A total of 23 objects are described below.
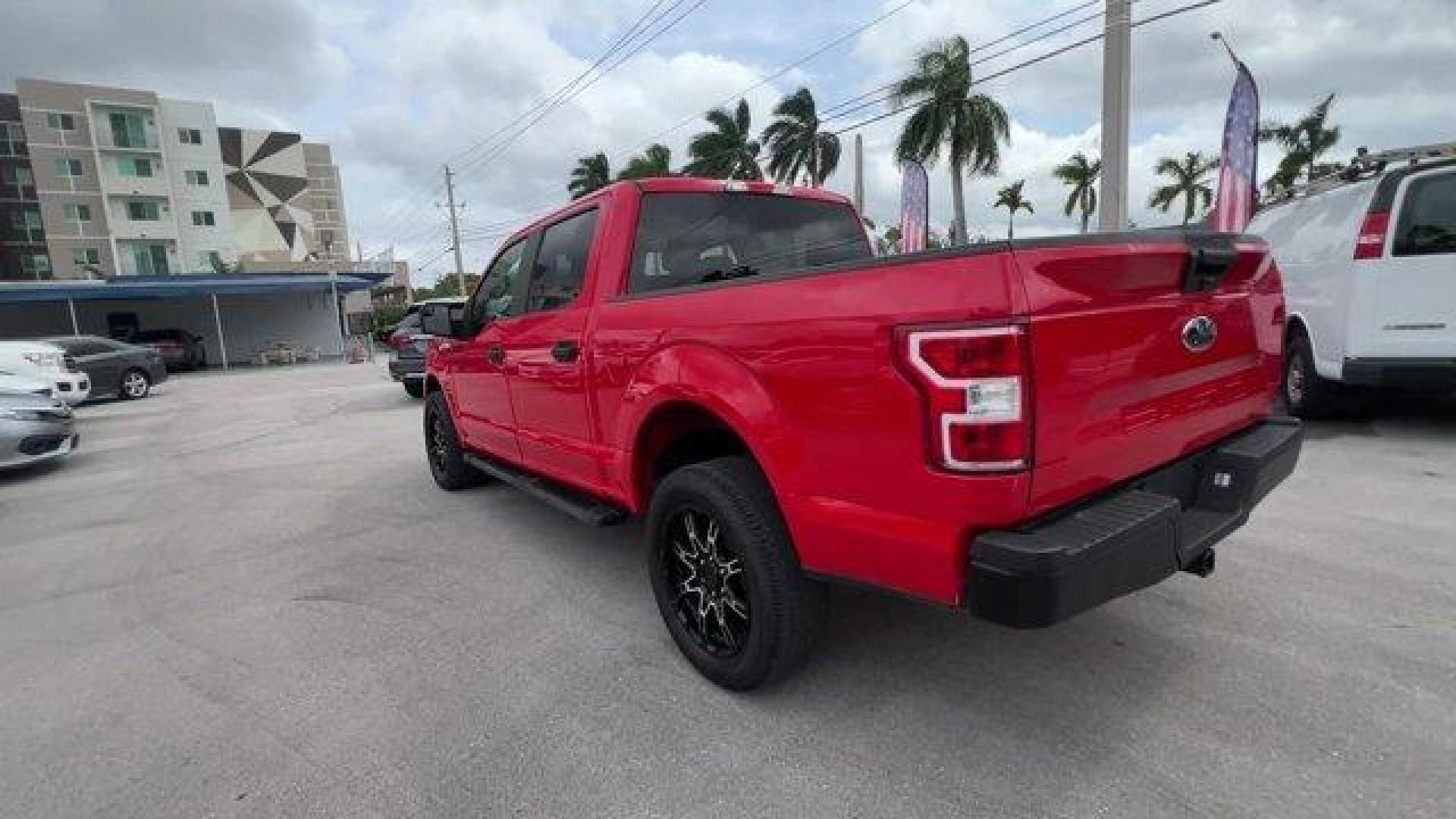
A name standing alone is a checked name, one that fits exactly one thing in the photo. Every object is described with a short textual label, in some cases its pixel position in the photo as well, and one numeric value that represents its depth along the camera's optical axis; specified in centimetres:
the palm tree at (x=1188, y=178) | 4022
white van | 512
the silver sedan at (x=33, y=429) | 754
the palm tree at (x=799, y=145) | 3494
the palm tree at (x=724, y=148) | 3775
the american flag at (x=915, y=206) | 1491
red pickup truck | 184
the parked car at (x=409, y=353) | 1264
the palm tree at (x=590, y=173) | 4372
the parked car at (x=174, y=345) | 2764
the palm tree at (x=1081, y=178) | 4116
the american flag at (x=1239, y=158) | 1048
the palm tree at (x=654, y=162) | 3703
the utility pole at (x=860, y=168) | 2439
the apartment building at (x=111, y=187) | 4238
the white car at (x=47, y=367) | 1309
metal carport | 2736
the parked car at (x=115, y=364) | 1636
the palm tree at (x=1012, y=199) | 4712
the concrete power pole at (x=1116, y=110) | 1071
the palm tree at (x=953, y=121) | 2581
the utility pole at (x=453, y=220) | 4425
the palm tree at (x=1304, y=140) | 3200
